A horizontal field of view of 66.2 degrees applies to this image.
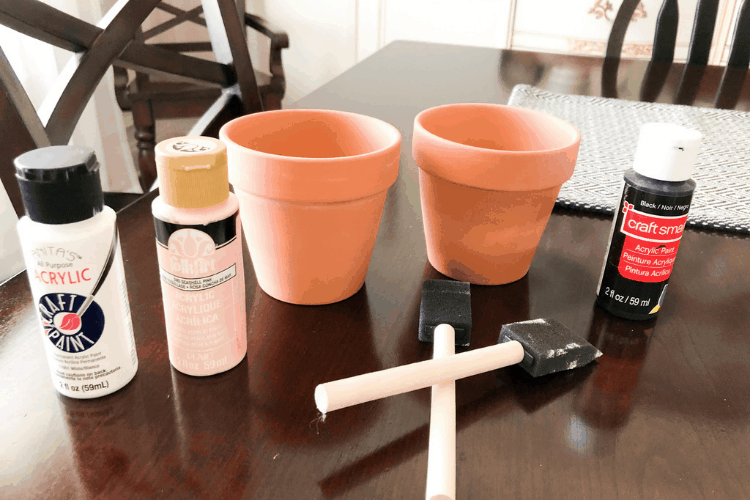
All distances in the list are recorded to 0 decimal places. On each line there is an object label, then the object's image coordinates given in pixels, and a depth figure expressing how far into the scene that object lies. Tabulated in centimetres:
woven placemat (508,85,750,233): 61
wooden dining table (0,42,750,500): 29
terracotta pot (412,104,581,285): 42
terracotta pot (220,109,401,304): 38
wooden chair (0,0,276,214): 57
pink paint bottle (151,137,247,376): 31
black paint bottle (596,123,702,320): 39
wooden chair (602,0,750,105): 114
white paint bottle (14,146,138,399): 29
